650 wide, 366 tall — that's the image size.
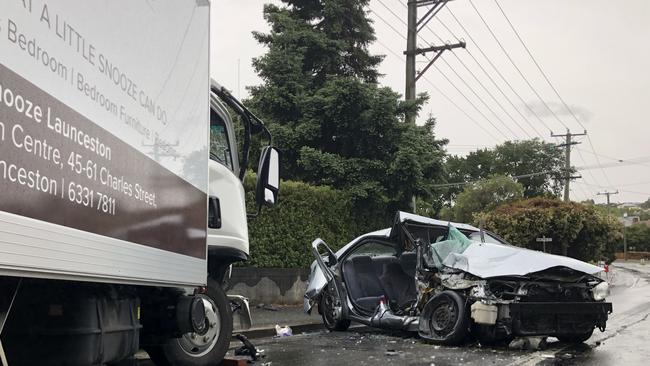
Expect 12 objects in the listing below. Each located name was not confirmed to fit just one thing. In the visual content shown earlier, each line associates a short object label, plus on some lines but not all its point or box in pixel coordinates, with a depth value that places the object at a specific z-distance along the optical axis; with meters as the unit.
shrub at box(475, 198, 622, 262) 23.48
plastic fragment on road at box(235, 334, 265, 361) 7.07
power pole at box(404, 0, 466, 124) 18.59
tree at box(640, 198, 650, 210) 165.10
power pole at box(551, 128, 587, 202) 45.16
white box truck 2.50
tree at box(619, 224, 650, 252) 105.31
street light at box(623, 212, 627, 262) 92.18
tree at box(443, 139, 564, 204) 70.19
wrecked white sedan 7.73
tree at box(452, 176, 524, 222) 47.91
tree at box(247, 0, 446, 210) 15.20
